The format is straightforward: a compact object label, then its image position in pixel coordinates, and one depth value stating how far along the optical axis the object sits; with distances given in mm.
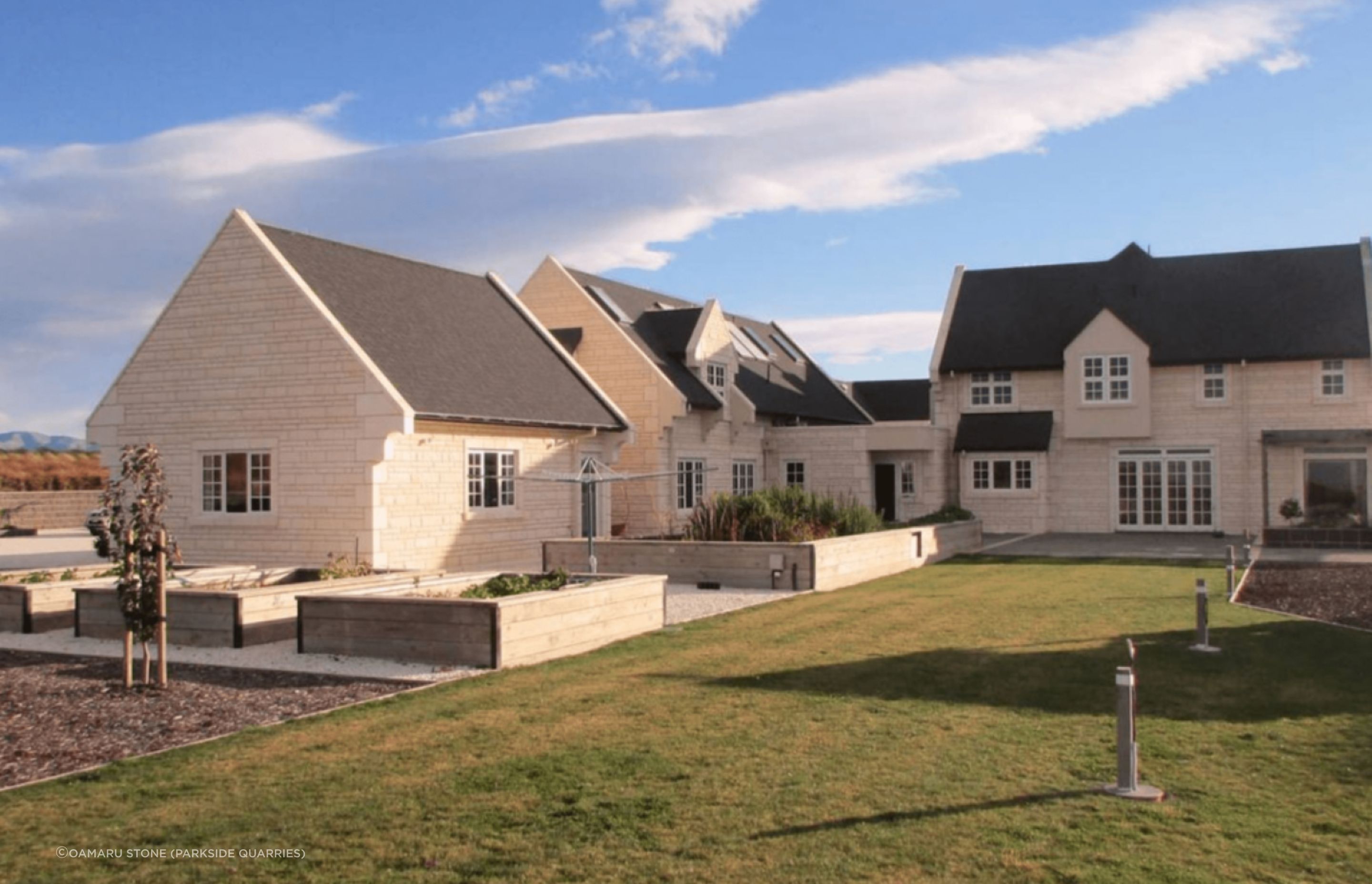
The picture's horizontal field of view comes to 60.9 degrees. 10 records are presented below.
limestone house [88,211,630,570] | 21406
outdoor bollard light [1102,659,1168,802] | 7480
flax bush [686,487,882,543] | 22719
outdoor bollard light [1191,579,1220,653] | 13281
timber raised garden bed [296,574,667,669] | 12531
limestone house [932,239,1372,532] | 35625
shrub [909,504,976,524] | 31594
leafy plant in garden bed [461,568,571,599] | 14594
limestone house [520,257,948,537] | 31422
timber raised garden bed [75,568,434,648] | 14305
